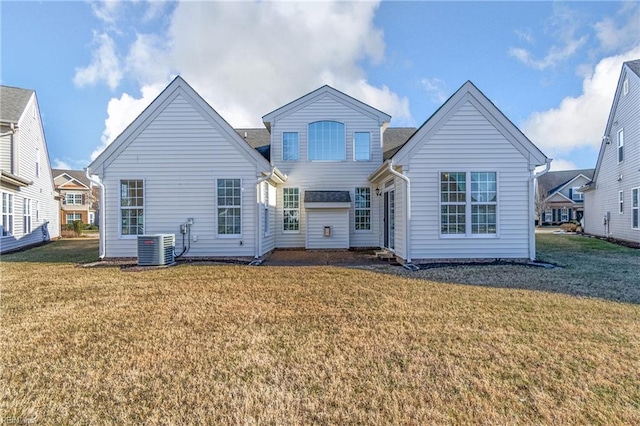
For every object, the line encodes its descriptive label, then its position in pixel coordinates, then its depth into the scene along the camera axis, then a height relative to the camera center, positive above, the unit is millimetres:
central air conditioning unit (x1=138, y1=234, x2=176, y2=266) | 10023 -1074
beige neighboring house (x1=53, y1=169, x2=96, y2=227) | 41875 +2666
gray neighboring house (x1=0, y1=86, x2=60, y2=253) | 14763 +2231
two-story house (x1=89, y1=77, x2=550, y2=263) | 10109 +882
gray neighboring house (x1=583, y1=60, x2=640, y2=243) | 15193 +2354
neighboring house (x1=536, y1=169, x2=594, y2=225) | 41938 +1095
